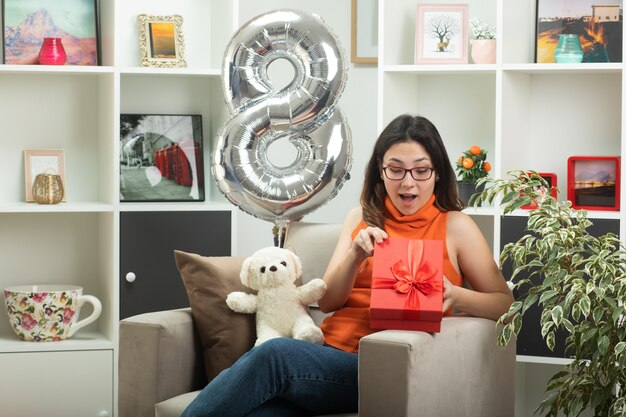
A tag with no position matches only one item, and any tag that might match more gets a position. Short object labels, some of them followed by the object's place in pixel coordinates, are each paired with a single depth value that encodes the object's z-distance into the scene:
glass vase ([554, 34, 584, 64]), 3.19
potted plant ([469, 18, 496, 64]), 3.29
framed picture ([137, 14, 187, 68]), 3.46
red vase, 3.38
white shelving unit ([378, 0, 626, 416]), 3.20
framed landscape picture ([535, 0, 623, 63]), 3.19
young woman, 2.30
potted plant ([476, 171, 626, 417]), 2.32
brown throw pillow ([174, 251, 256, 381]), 2.58
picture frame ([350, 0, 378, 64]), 3.88
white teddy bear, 2.59
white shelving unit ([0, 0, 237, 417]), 3.33
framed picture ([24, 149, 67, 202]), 3.49
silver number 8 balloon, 2.87
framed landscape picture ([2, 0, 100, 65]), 3.41
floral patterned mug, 3.34
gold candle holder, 3.41
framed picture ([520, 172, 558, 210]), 3.26
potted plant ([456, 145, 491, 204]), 3.28
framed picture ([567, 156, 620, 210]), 3.16
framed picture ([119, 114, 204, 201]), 3.51
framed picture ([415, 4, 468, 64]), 3.34
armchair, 2.17
